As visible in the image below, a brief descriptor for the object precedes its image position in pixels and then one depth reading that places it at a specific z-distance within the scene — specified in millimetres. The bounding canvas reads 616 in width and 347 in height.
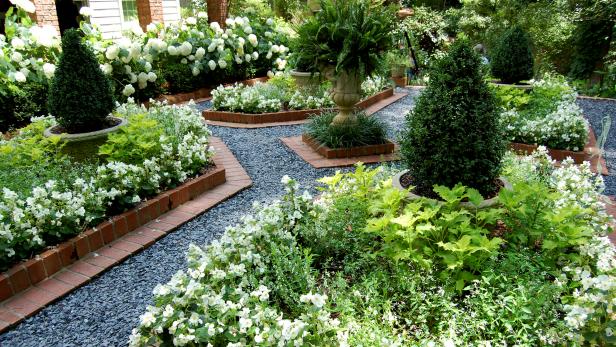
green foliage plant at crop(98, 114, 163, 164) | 3814
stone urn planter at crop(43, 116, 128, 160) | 4098
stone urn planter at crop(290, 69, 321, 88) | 7570
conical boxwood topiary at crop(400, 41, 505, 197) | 2723
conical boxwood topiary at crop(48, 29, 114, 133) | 4141
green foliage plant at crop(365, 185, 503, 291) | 2277
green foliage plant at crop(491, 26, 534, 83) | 6422
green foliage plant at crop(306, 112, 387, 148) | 5180
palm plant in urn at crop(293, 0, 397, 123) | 4828
